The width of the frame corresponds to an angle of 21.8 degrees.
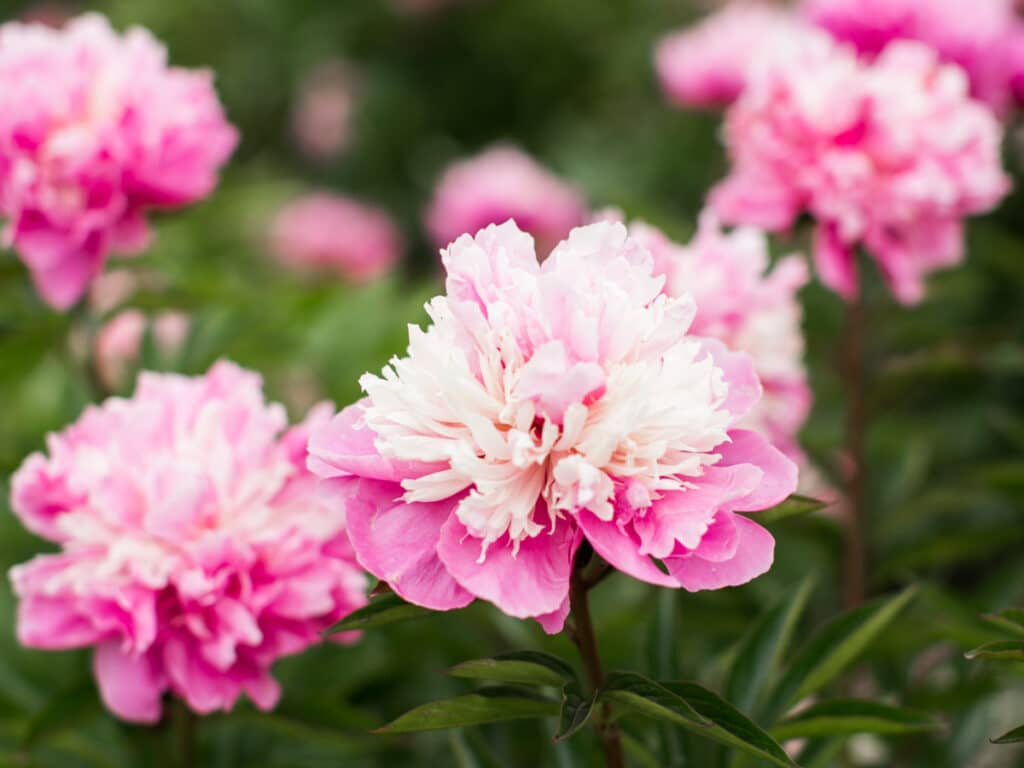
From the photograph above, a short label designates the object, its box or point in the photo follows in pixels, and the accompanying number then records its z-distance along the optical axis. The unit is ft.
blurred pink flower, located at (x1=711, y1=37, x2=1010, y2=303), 3.69
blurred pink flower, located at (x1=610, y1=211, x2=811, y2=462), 3.55
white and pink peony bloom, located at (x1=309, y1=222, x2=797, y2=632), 2.97
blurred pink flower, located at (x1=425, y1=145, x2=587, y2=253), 5.55
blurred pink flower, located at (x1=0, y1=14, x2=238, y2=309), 3.64
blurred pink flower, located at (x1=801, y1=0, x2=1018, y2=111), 4.10
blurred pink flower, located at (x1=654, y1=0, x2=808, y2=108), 4.75
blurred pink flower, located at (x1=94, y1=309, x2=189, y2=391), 4.03
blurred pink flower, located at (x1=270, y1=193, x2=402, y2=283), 6.86
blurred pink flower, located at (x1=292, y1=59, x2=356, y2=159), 12.29
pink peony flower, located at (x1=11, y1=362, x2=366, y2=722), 3.27
